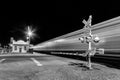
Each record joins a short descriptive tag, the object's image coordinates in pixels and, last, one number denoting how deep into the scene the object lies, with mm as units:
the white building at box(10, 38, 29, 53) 22764
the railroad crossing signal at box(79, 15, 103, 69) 3746
